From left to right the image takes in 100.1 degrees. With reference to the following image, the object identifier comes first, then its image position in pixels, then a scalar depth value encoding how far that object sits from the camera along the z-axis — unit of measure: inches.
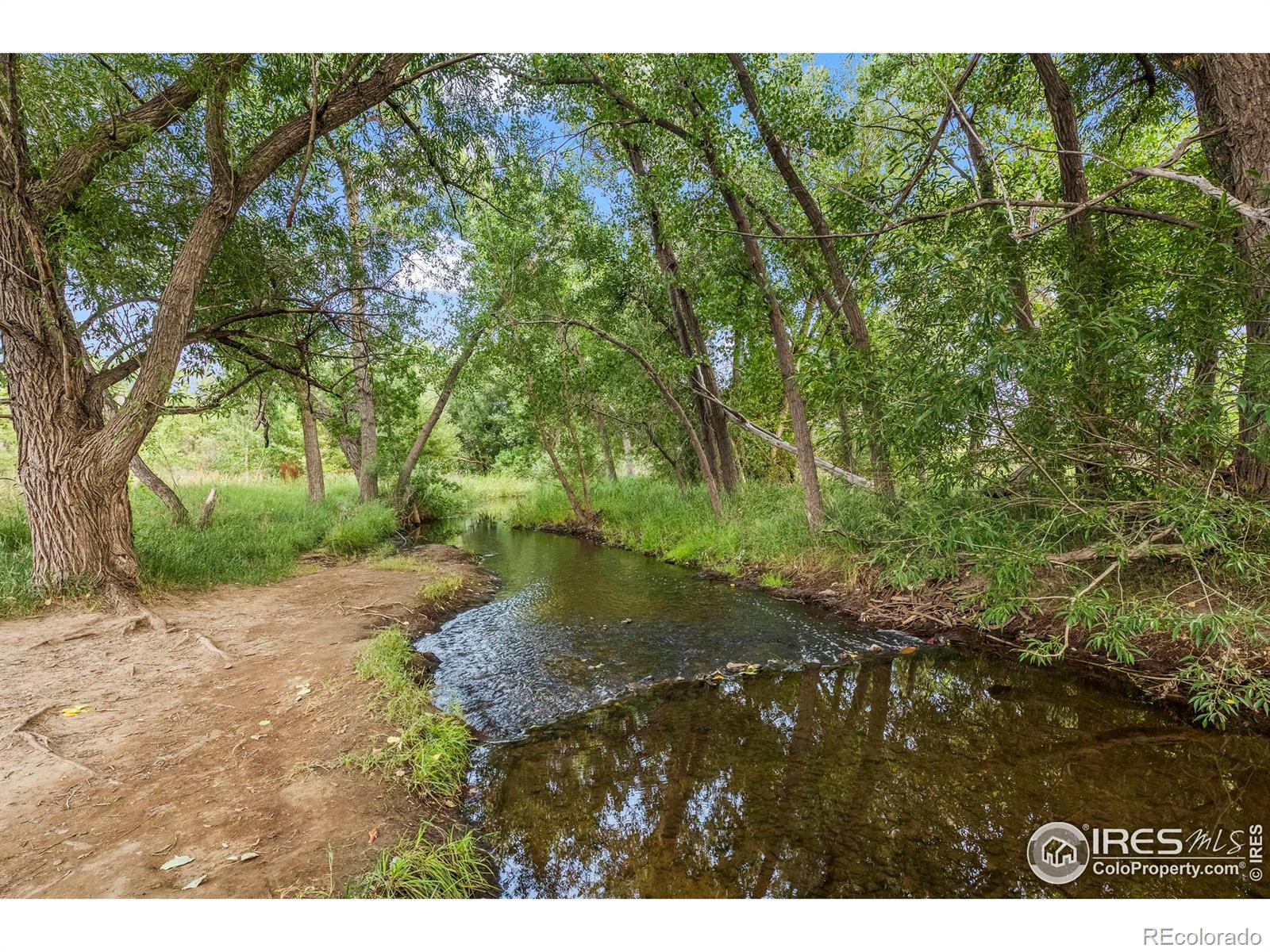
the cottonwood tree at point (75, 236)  202.5
